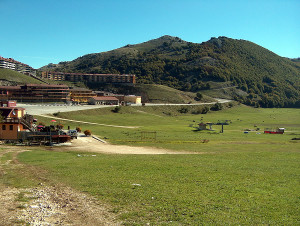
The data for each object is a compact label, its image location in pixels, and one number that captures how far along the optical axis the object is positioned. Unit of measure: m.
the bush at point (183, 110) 138.90
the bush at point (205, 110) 144.50
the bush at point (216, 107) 157.38
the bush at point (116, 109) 109.44
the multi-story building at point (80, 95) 149.55
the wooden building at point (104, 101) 132.50
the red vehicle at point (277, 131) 72.56
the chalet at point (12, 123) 42.56
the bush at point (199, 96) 183.04
